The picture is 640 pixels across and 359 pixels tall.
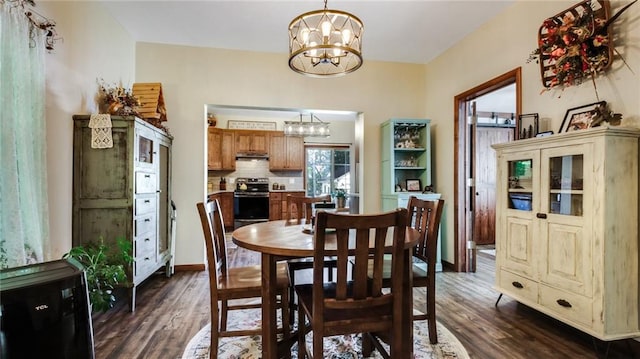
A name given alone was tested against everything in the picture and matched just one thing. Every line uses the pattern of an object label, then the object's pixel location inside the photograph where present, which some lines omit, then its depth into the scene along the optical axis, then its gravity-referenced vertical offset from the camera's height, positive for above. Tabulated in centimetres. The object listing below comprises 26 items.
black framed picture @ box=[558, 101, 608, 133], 214 +44
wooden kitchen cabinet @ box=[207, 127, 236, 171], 665 +61
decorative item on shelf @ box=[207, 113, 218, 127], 655 +123
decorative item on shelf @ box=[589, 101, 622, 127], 201 +39
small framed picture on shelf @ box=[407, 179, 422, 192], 411 -11
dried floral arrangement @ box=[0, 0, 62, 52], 186 +101
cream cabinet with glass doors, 186 -34
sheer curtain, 173 +21
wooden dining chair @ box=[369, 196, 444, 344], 203 -60
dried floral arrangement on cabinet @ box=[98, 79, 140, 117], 274 +69
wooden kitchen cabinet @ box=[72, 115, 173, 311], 249 -8
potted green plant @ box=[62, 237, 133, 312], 199 -63
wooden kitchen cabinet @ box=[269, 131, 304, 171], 710 +59
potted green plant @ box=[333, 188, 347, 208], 312 -21
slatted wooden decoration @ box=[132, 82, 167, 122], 316 +81
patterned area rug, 194 -110
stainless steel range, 670 -61
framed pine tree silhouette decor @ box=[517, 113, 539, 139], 263 +45
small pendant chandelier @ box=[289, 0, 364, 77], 196 +92
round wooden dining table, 148 -50
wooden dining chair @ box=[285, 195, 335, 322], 229 -35
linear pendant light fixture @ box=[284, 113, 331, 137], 521 +83
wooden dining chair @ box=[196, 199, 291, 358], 177 -62
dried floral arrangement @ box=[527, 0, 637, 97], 209 +95
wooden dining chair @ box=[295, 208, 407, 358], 130 -46
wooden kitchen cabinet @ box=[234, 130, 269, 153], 693 +82
